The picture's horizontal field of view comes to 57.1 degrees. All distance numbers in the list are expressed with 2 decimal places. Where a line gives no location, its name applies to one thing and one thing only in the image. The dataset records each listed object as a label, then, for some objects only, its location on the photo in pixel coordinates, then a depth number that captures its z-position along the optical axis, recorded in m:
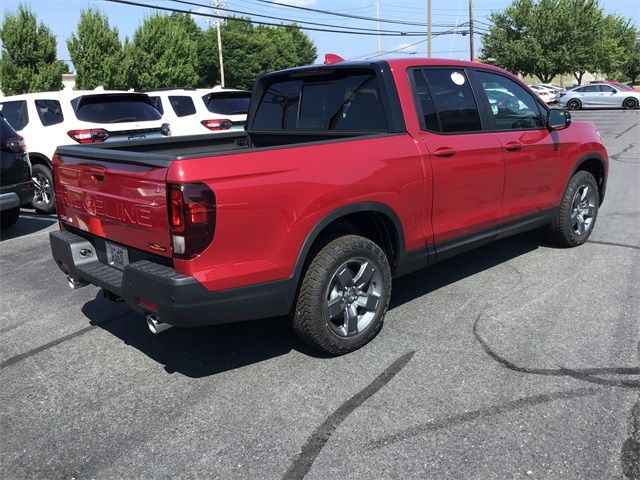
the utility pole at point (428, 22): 36.38
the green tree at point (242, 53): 55.69
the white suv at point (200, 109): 10.98
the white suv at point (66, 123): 8.62
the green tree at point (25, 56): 25.81
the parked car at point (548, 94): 35.31
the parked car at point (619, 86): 31.76
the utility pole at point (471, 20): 45.31
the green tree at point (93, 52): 28.59
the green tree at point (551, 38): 46.38
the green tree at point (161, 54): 32.69
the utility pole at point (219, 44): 43.69
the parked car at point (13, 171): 6.91
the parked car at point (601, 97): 31.30
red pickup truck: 3.01
